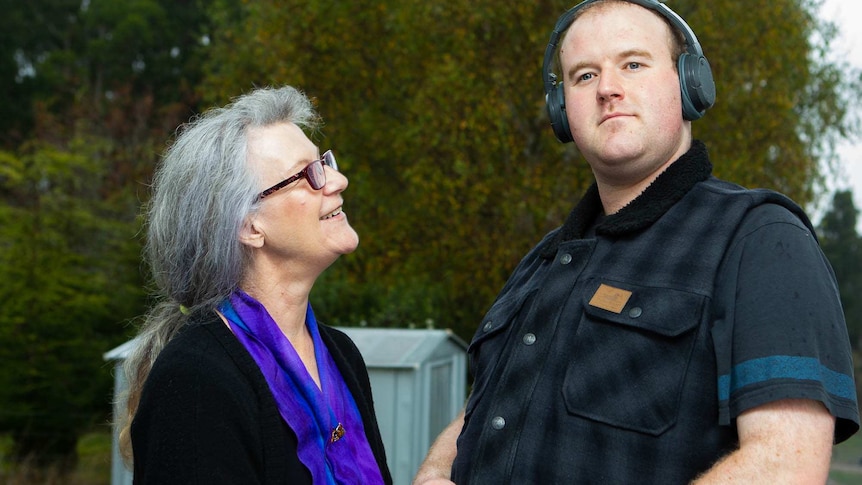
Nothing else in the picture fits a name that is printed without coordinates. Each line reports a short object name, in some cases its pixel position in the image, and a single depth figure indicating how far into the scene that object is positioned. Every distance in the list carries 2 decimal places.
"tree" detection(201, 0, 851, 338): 10.13
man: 1.68
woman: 2.26
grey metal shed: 5.38
